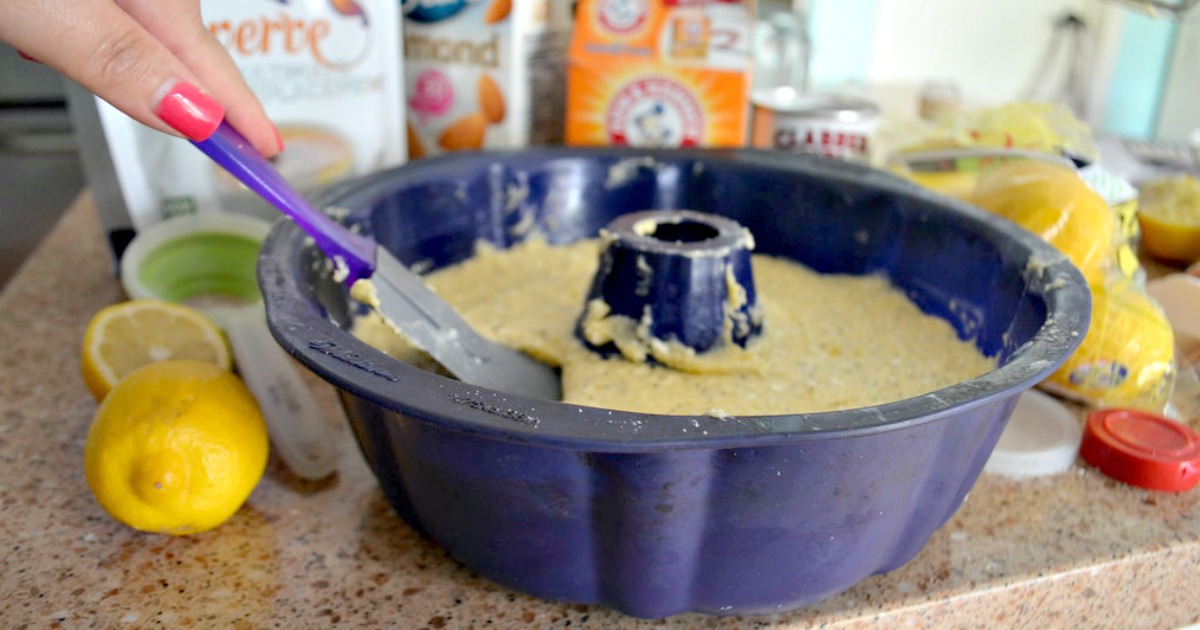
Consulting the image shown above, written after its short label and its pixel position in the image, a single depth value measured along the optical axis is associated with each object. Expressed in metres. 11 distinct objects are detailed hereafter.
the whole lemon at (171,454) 0.53
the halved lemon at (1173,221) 0.99
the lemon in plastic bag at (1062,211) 0.74
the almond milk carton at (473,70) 1.00
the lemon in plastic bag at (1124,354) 0.71
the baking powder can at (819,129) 1.03
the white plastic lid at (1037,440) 0.67
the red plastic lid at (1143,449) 0.65
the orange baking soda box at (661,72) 1.00
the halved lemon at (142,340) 0.66
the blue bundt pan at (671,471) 0.41
